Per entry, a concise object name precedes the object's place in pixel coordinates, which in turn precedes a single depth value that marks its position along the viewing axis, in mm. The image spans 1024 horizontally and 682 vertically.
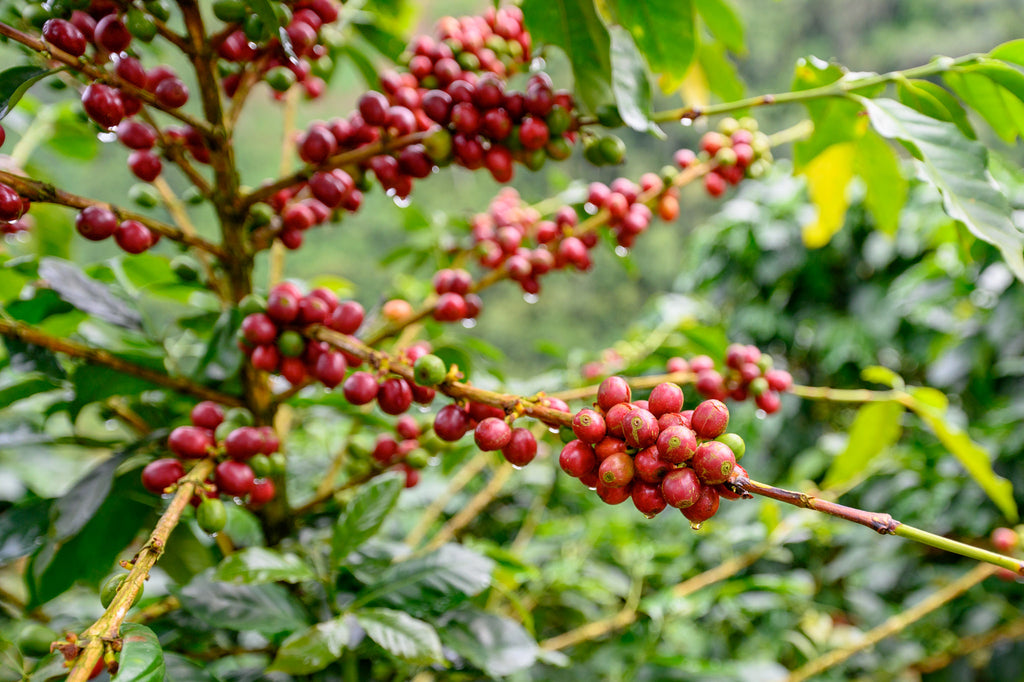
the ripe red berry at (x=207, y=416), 375
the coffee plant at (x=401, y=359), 323
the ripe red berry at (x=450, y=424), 322
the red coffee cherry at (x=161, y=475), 346
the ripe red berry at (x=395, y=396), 343
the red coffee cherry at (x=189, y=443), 346
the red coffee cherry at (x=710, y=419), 254
